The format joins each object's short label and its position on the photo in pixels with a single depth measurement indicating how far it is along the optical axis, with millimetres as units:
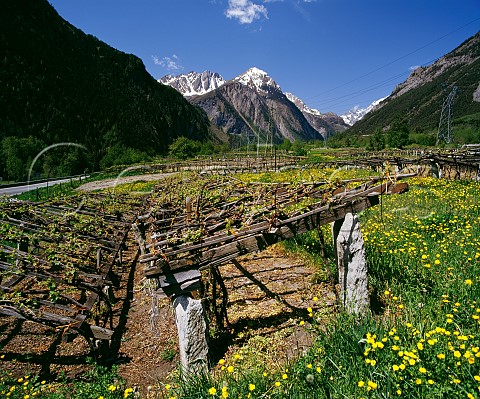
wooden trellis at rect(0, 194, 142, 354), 4715
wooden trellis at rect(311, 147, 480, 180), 19250
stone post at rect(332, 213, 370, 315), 4688
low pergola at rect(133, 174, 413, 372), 3920
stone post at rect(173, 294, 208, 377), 3963
